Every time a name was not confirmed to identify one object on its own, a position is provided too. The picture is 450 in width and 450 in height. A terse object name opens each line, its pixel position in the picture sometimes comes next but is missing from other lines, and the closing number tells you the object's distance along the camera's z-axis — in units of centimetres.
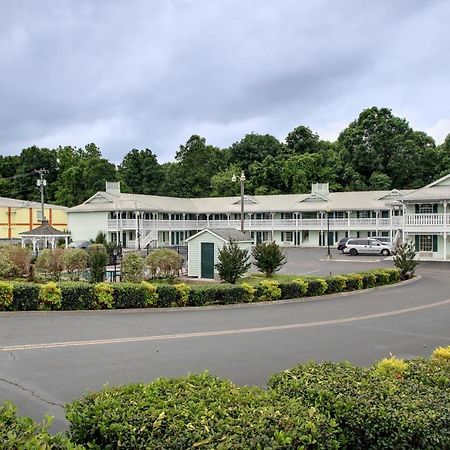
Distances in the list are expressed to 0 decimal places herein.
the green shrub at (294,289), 2074
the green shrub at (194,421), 429
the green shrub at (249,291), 1973
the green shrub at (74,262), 2469
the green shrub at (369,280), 2442
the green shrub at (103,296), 1770
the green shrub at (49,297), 1711
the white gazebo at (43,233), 3830
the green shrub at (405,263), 2798
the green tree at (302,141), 8106
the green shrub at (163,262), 2506
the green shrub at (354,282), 2345
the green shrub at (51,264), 2447
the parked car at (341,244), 4834
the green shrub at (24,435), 386
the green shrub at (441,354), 751
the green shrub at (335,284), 2245
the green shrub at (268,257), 2675
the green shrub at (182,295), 1862
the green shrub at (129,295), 1802
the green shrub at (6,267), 2444
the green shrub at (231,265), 2352
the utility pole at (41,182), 4542
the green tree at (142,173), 7968
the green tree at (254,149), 8100
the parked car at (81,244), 4631
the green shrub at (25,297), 1698
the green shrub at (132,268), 2338
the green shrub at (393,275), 2628
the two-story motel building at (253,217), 5359
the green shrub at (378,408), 497
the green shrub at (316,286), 2167
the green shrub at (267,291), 2017
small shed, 2795
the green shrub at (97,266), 2312
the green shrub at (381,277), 2534
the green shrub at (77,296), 1734
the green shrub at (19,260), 2552
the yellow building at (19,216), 6019
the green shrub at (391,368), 652
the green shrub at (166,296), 1856
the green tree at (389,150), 7025
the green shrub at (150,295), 1828
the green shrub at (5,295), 1677
